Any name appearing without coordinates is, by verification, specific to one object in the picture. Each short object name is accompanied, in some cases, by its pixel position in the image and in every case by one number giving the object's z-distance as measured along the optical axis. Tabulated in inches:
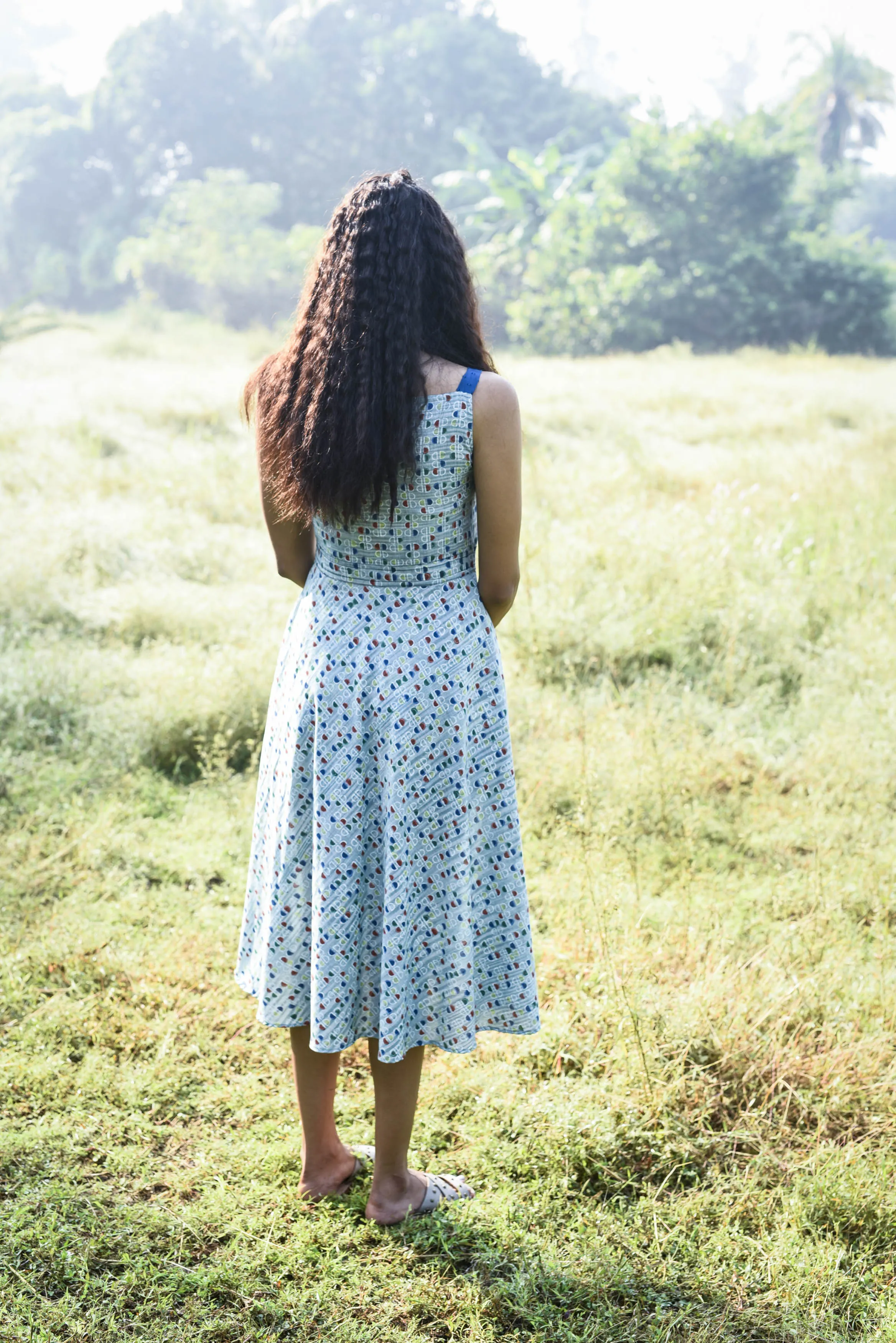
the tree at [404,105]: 1338.6
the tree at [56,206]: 1279.5
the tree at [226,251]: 1110.4
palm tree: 1263.5
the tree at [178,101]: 1311.5
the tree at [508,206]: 972.6
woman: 67.5
